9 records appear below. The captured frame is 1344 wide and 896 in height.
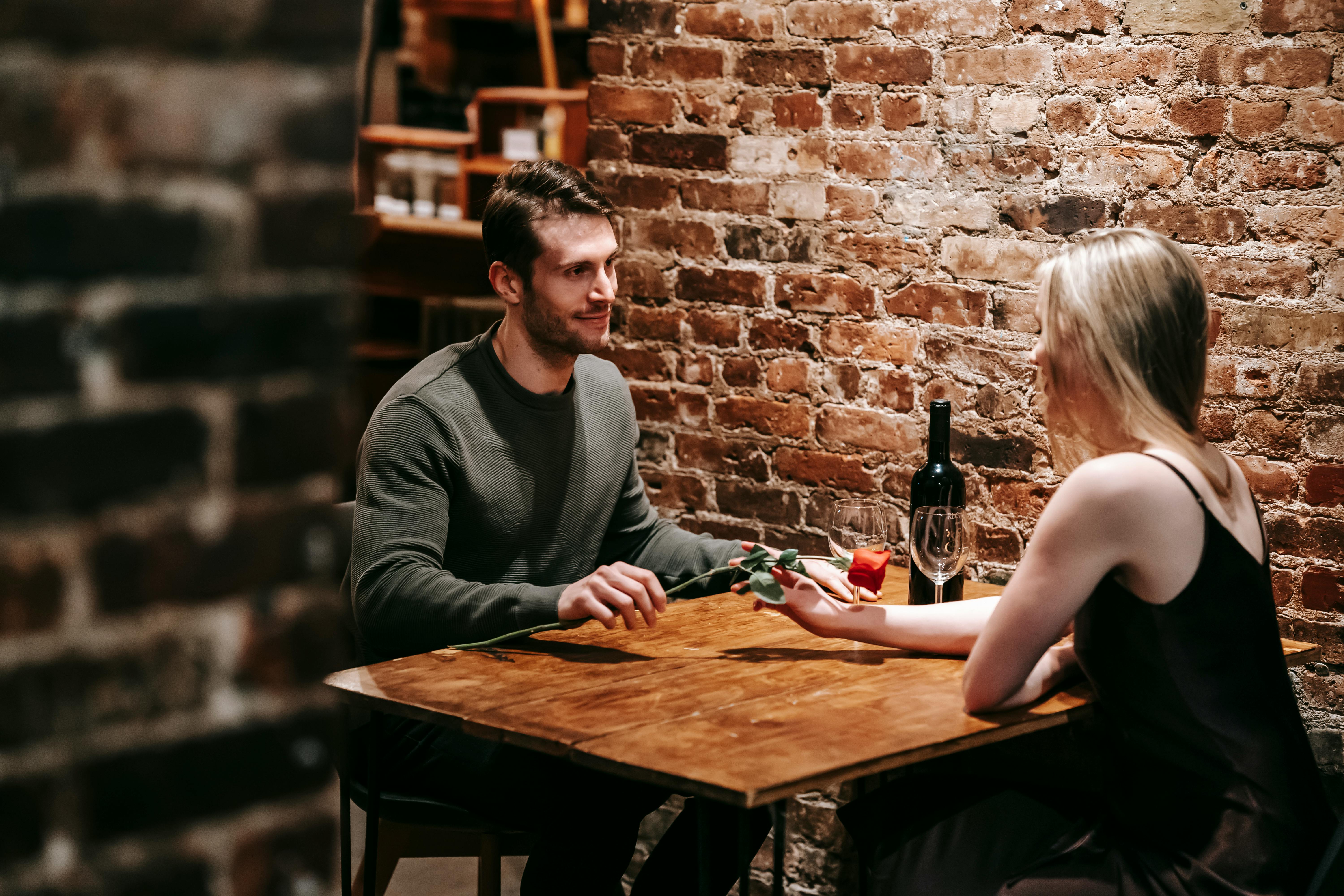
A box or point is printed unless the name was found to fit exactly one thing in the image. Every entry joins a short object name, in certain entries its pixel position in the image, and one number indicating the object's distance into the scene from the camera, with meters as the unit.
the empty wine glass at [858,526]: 5.21
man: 5.03
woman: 4.70
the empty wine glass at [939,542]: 5.07
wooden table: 4.58
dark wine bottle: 5.18
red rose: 5.16
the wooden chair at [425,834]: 5.11
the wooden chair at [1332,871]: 4.63
